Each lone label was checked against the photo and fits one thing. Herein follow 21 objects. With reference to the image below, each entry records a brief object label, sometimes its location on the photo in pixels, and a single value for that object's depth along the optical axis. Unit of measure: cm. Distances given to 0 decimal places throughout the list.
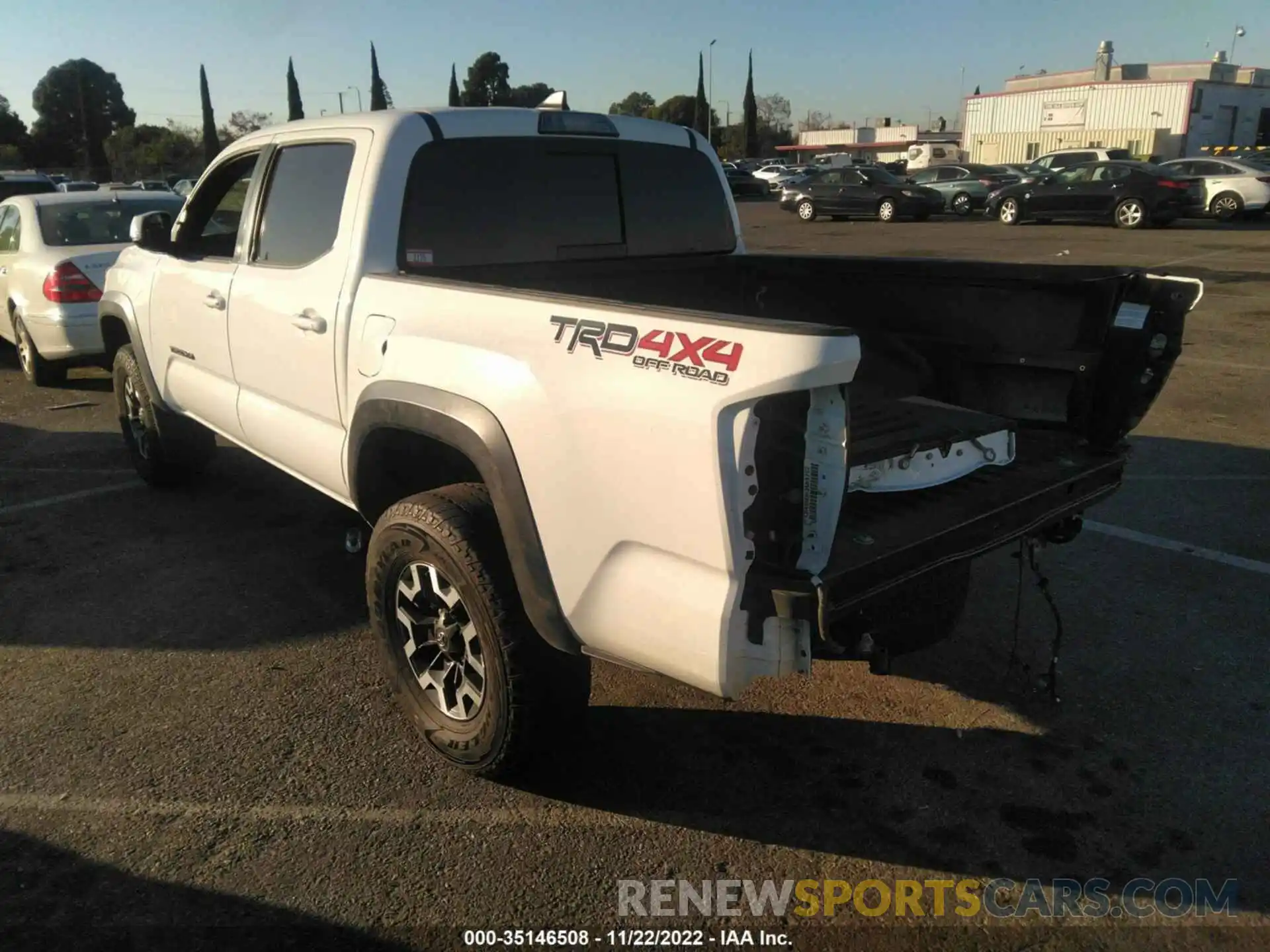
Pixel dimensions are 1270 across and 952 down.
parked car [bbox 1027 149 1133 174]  3036
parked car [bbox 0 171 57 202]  1420
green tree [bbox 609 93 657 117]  8575
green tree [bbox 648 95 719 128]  8400
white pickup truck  232
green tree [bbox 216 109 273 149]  7125
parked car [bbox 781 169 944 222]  2795
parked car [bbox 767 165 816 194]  4242
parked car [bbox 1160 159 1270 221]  2473
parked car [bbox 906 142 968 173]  5497
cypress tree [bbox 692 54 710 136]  6596
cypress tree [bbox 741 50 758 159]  8200
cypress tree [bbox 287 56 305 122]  6394
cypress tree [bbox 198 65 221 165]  6406
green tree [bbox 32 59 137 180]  6725
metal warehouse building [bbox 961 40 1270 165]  5322
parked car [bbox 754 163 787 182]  4694
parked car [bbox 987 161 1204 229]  2322
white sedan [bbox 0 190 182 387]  811
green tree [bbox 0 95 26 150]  6588
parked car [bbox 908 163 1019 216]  2936
